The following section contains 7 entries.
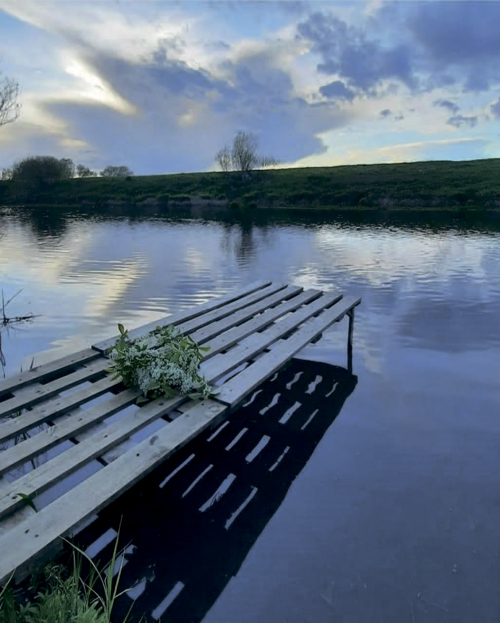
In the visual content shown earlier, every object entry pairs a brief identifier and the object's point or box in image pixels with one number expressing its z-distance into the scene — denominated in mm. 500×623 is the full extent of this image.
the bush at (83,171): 99625
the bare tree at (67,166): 85312
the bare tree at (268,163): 90094
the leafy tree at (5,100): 8922
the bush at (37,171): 78875
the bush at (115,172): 104938
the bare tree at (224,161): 84875
